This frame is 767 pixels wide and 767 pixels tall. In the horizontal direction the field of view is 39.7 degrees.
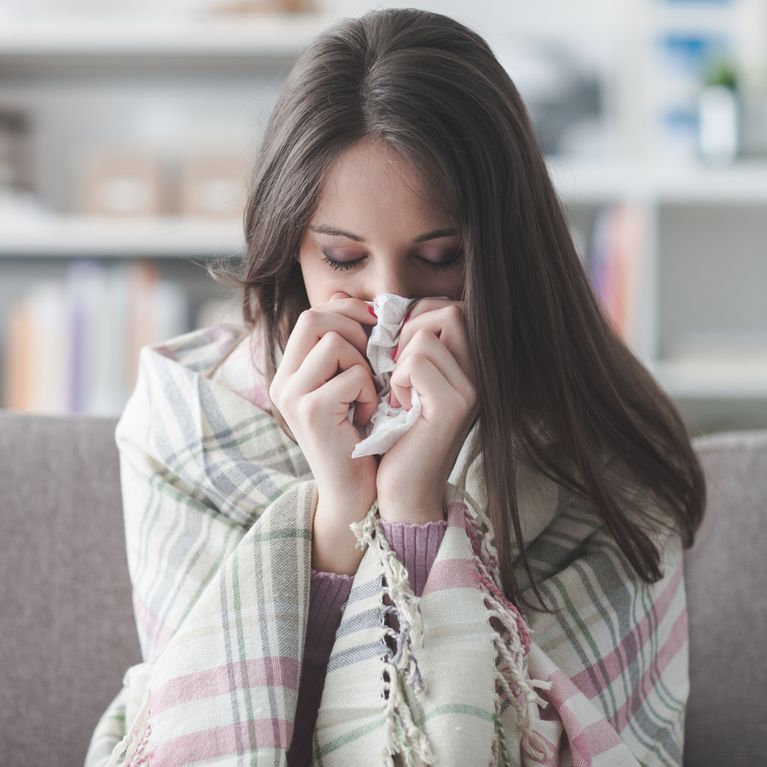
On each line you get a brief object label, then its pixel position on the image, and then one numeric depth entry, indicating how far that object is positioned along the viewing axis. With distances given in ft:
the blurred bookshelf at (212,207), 8.03
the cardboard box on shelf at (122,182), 8.12
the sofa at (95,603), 3.79
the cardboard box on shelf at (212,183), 8.14
